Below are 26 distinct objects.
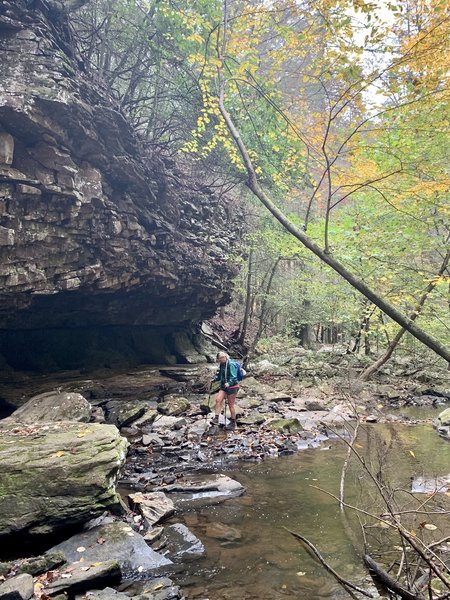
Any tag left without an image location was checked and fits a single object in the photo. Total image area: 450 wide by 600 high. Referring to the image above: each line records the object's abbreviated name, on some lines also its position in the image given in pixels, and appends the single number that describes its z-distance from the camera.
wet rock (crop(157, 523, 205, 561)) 4.81
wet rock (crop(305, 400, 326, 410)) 13.48
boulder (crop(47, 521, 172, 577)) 4.39
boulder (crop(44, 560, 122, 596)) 3.72
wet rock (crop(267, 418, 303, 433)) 10.60
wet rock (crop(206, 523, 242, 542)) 5.30
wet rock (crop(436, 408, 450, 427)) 10.97
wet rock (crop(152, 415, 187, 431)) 10.82
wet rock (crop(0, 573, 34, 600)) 3.30
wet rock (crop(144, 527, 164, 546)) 5.00
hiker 10.94
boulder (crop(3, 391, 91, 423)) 9.74
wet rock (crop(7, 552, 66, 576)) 3.96
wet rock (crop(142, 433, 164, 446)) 9.46
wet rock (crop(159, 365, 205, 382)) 16.03
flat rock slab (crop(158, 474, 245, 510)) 6.45
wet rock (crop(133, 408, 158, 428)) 10.91
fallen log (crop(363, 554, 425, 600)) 2.79
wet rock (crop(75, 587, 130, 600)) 3.66
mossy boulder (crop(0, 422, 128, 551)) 4.64
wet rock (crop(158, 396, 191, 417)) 12.02
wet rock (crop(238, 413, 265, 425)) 11.24
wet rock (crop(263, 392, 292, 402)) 14.27
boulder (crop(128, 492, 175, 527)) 5.63
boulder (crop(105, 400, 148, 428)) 11.02
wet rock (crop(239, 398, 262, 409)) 13.17
